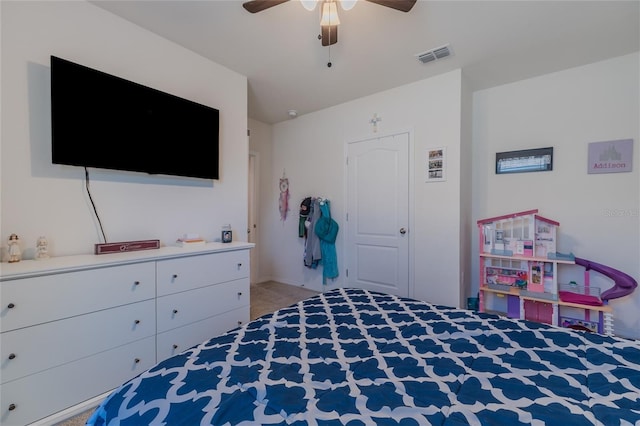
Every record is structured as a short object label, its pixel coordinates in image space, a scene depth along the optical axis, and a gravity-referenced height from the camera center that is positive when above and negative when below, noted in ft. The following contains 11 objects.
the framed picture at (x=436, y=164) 9.80 +1.60
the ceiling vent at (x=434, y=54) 8.22 +4.74
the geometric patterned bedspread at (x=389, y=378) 2.69 -2.01
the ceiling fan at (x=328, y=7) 5.52 +4.15
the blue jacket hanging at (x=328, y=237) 12.64 -1.25
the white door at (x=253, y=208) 14.62 +0.11
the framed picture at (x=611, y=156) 8.50 +1.62
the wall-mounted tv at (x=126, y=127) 5.93 +2.13
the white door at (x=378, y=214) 10.85 -0.20
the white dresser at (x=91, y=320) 4.69 -2.22
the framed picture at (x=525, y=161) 9.68 +1.73
